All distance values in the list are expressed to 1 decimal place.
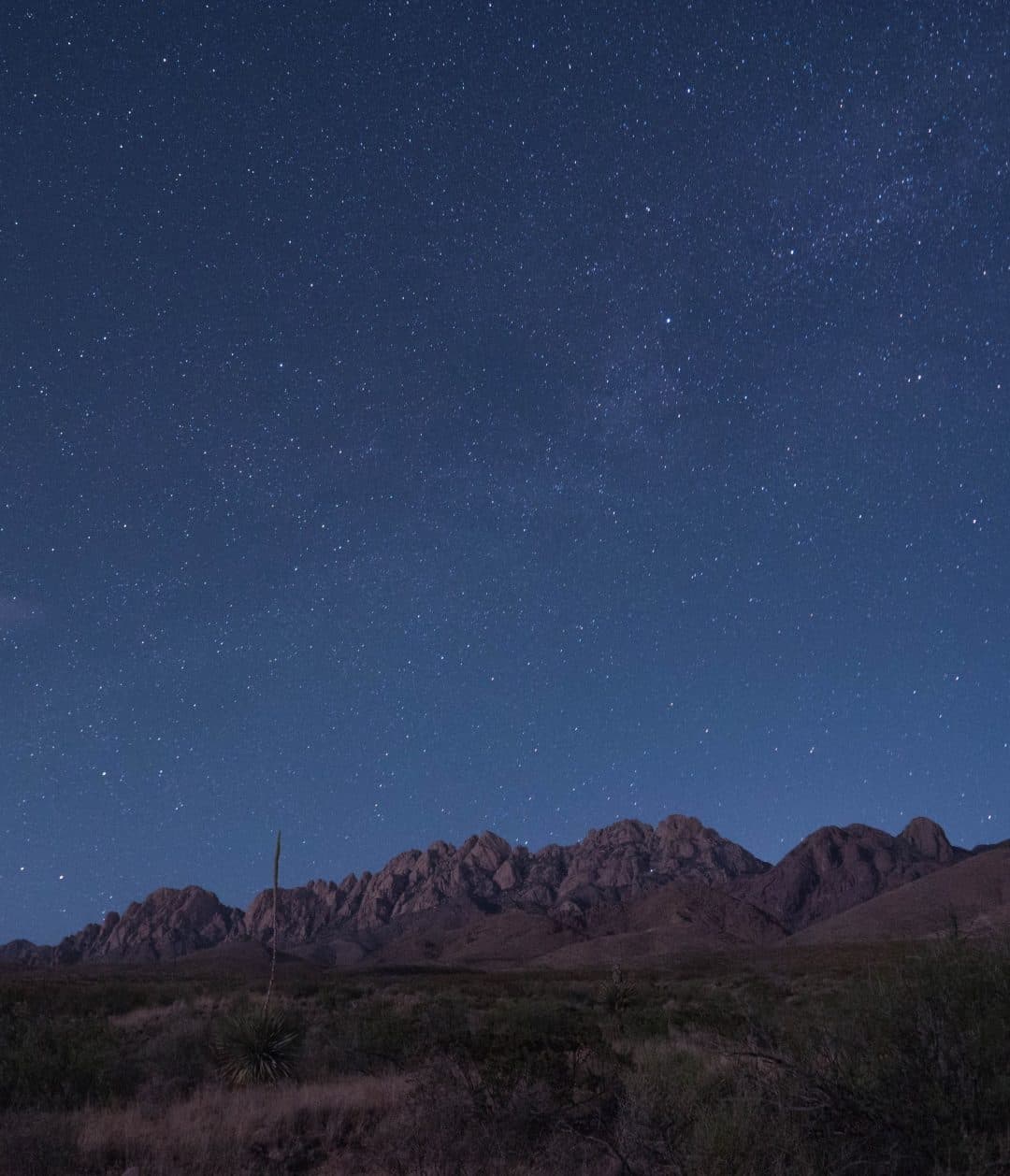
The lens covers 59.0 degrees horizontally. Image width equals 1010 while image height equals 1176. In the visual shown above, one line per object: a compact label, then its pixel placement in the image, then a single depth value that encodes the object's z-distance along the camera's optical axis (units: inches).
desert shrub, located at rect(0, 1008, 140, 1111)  527.2
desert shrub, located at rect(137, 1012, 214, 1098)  579.2
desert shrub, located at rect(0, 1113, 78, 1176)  362.6
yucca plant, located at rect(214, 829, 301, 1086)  631.2
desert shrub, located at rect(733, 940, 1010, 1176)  282.8
